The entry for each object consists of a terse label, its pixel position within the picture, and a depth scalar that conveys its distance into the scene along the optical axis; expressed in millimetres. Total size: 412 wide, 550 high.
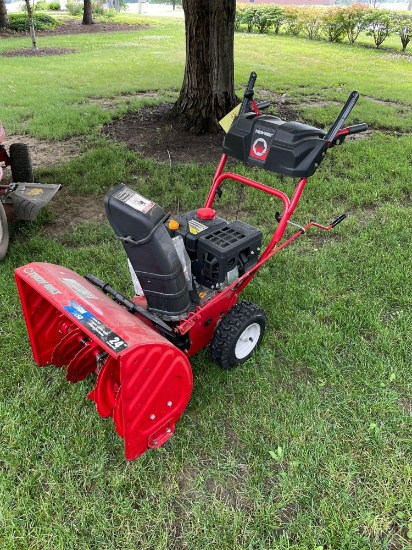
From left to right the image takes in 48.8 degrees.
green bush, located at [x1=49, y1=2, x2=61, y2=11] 31719
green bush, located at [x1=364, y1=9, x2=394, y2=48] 16305
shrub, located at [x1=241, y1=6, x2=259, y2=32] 20625
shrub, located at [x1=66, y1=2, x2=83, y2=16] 27797
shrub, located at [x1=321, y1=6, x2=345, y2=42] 17219
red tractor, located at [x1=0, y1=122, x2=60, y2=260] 3500
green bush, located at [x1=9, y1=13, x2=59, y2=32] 18750
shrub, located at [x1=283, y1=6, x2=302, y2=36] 19219
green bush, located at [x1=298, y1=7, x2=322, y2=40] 18259
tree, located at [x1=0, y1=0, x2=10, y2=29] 18531
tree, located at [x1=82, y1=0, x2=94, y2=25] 21000
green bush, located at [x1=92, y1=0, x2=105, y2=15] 27008
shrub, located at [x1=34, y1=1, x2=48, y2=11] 31419
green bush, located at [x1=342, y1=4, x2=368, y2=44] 17000
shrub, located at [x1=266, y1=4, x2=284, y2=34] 20000
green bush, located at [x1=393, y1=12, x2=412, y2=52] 15859
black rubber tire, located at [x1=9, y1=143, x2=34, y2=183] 4438
